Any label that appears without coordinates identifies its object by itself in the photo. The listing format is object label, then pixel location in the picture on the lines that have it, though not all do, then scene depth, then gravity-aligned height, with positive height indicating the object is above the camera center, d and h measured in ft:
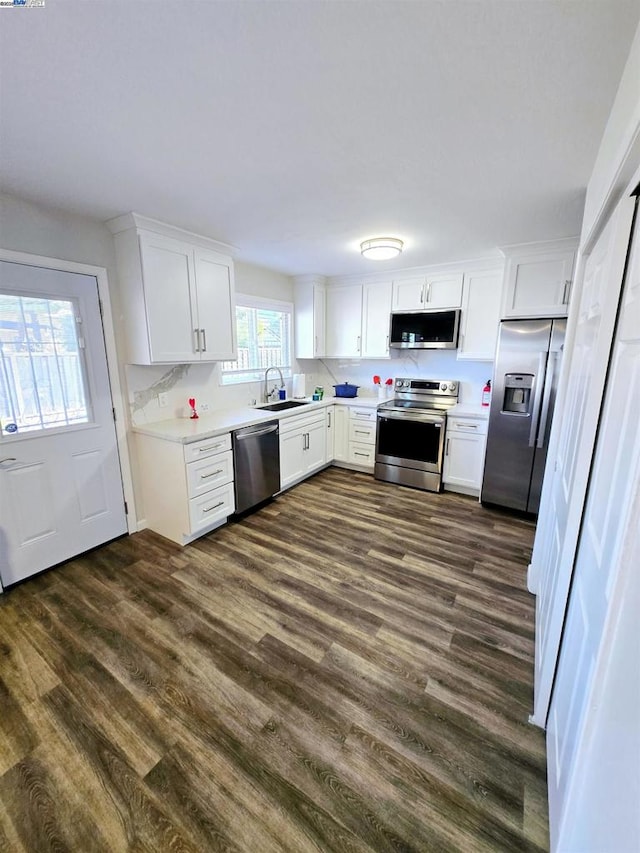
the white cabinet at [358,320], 13.60 +1.56
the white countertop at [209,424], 8.75 -1.87
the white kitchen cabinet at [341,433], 14.48 -3.15
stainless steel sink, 12.84 -1.83
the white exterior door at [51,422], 7.24 -1.50
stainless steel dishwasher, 10.24 -3.26
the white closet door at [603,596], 2.23 -2.00
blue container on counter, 15.12 -1.37
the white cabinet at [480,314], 11.44 +1.51
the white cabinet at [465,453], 11.65 -3.20
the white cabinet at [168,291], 8.34 +1.72
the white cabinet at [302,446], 12.05 -3.27
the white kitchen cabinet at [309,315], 14.17 +1.78
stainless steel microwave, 12.14 +1.08
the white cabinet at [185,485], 8.82 -3.39
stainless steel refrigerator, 9.68 -1.46
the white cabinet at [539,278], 9.47 +2.28
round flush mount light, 9.41 +3.05
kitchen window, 12.54 +0.74
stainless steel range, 12.24 -2.75
